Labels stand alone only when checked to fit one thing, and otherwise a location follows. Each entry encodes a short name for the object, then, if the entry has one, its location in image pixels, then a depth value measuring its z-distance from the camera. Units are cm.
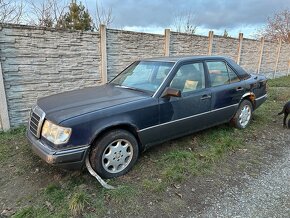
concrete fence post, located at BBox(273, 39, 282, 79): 1452
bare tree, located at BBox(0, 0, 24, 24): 812
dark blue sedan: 279
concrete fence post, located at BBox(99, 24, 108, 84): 568
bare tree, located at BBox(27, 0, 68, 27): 988
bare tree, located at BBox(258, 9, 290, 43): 2422
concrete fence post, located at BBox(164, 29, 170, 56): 729
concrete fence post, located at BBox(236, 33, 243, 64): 1120
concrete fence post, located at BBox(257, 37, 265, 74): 1281
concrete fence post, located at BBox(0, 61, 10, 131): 448
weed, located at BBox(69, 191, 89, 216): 252
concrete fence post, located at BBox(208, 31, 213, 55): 932
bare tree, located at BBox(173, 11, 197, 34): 1498
